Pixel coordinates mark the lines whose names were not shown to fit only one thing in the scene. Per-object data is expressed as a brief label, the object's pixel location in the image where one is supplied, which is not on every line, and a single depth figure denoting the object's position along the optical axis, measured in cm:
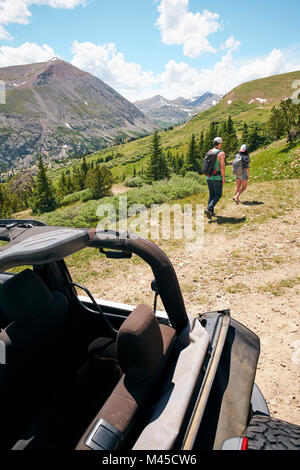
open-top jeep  166
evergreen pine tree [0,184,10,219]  3867
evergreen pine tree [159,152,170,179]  3186
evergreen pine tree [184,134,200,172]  3944
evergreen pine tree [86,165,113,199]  2541
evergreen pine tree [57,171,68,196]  5116
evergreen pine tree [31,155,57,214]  3116
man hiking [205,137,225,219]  817
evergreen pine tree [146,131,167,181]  3167
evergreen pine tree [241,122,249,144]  4841
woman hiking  948
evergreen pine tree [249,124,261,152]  4573
